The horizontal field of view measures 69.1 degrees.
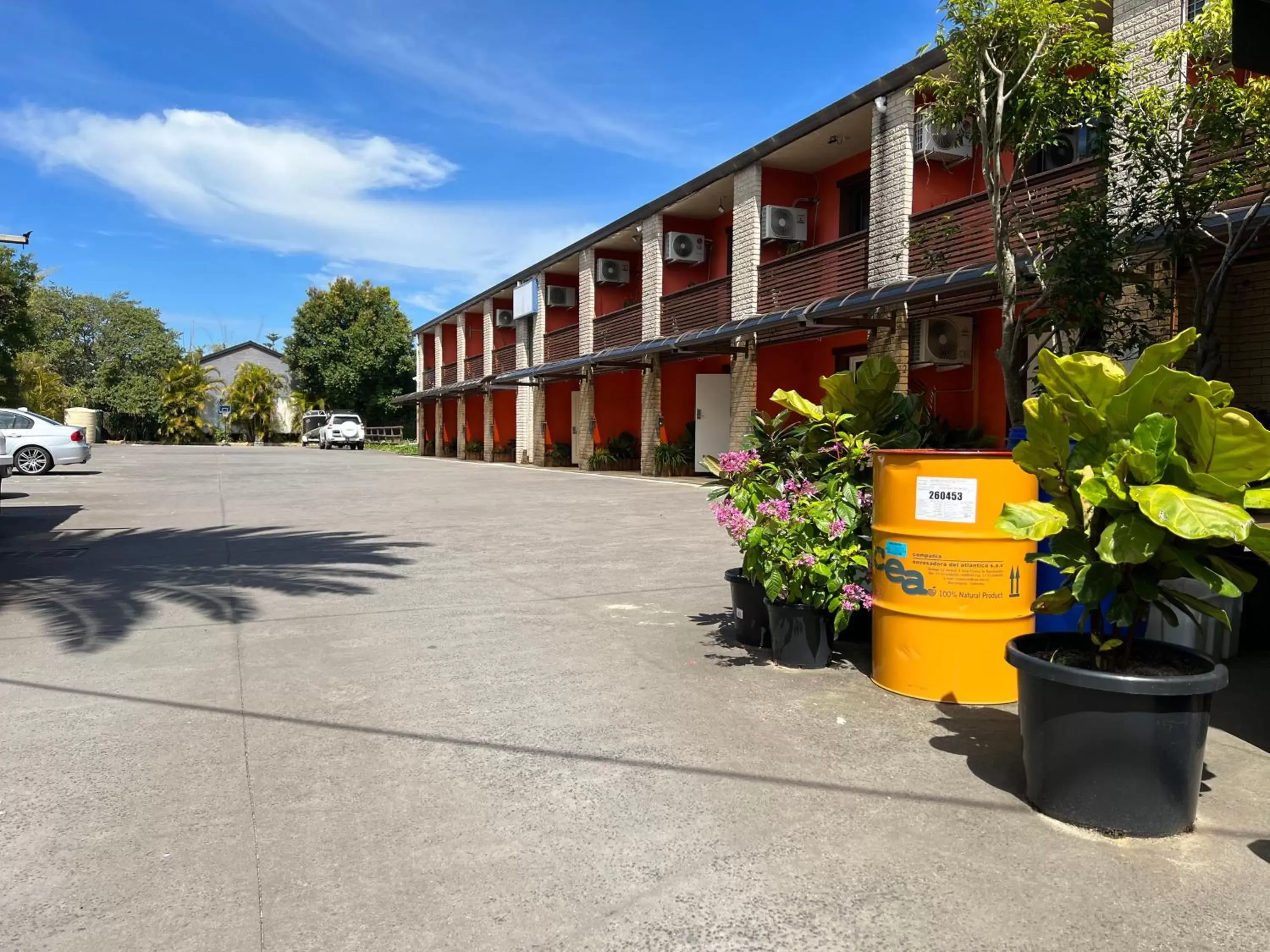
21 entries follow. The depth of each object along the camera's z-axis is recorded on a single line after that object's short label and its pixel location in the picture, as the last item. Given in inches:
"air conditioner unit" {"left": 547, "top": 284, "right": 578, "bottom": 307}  1171.9
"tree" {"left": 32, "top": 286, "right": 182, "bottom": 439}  2386.8
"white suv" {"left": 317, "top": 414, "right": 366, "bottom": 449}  1999.3
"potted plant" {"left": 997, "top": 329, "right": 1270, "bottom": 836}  121.5
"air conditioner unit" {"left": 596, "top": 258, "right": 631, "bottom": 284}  1034.1
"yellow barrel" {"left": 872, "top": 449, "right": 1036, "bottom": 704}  178.1
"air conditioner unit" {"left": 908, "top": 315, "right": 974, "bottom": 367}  566.3
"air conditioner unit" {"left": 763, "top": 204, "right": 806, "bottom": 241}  720.3
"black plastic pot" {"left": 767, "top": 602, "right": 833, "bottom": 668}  212.2
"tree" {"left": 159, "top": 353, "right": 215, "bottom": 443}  2394.2
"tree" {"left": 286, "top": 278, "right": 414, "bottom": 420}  2247.8
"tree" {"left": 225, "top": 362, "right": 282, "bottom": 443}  2486.5
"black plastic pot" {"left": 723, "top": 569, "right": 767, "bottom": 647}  229.8
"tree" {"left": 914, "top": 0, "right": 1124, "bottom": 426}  235.8
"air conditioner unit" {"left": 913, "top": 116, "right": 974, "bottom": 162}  504.4
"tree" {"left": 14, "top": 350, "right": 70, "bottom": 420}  2176.4
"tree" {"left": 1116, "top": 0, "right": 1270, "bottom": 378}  264.4
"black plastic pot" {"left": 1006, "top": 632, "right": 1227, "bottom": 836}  125.3
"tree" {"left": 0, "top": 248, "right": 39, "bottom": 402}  1120.8
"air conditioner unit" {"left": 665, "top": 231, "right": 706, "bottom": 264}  872.3
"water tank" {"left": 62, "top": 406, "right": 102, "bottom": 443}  1845.5
